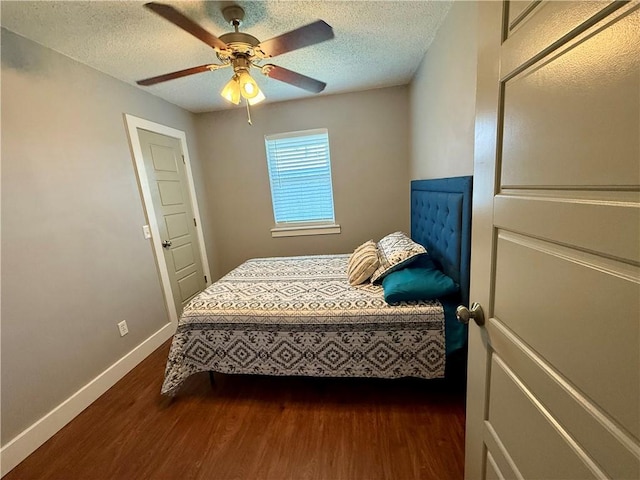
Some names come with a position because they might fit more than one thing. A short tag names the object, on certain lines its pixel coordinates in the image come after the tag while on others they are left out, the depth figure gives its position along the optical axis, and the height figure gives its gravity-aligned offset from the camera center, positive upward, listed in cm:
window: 331 +10
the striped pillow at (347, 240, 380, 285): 204 -63
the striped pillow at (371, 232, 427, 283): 185 -53
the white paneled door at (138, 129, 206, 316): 263 -12
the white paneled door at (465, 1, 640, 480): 42 -13
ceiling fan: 127 +79
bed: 158 -87
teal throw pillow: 159 -64
